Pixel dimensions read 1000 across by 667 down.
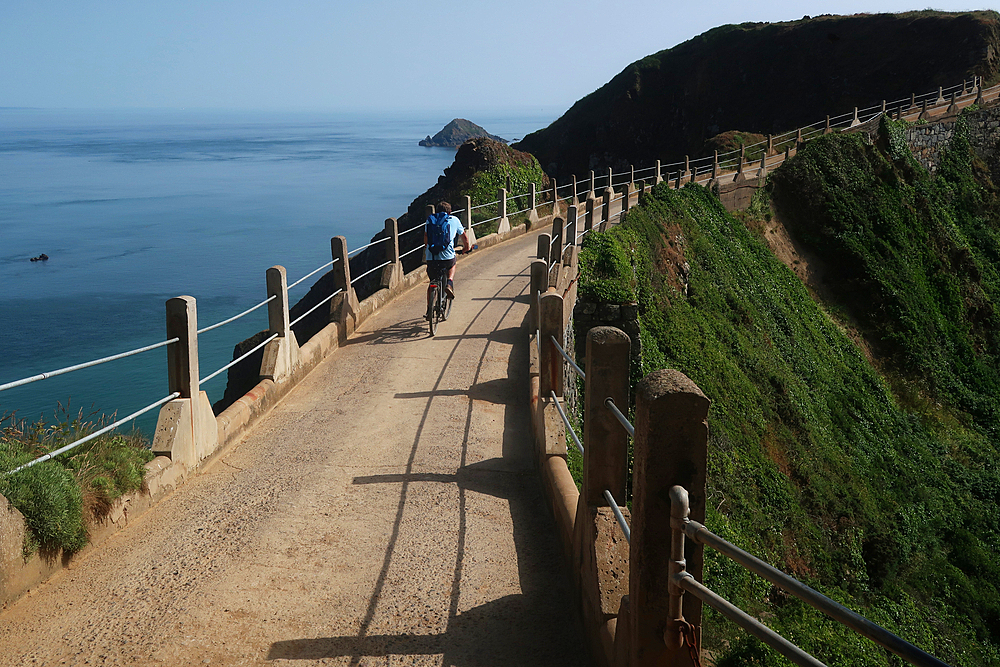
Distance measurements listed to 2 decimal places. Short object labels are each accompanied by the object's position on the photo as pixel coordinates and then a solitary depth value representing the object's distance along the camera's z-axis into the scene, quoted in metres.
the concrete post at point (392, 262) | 14.63
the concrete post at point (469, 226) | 21.08
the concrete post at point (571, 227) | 15.54
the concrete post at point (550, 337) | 7.45
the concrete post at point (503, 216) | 23.99
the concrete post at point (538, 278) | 10.20
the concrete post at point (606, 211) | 18.41
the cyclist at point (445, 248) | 12.36
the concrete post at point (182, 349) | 6.89
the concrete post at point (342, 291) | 12.16
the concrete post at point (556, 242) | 13.37
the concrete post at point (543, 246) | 12.32
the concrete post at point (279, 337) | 9.38
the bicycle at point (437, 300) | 12.30
